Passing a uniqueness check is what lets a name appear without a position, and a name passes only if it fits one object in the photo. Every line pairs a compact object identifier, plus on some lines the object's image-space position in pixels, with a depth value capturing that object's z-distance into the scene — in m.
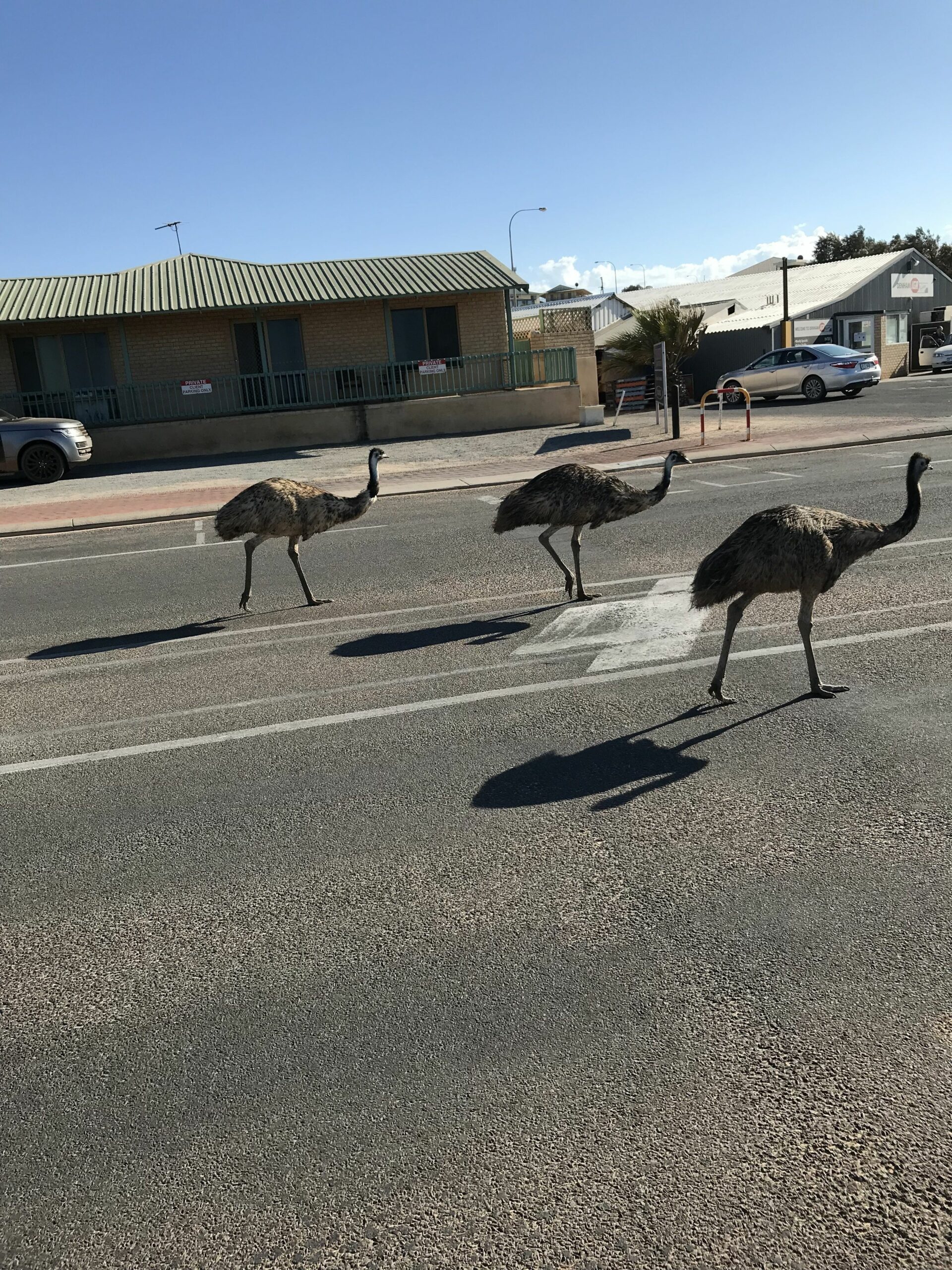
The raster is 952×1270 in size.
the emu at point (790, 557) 6.61
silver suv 23.56
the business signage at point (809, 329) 43.84
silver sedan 33.25
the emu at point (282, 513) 10.34
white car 45.91
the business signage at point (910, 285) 47.66
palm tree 35.25
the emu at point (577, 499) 9.70
